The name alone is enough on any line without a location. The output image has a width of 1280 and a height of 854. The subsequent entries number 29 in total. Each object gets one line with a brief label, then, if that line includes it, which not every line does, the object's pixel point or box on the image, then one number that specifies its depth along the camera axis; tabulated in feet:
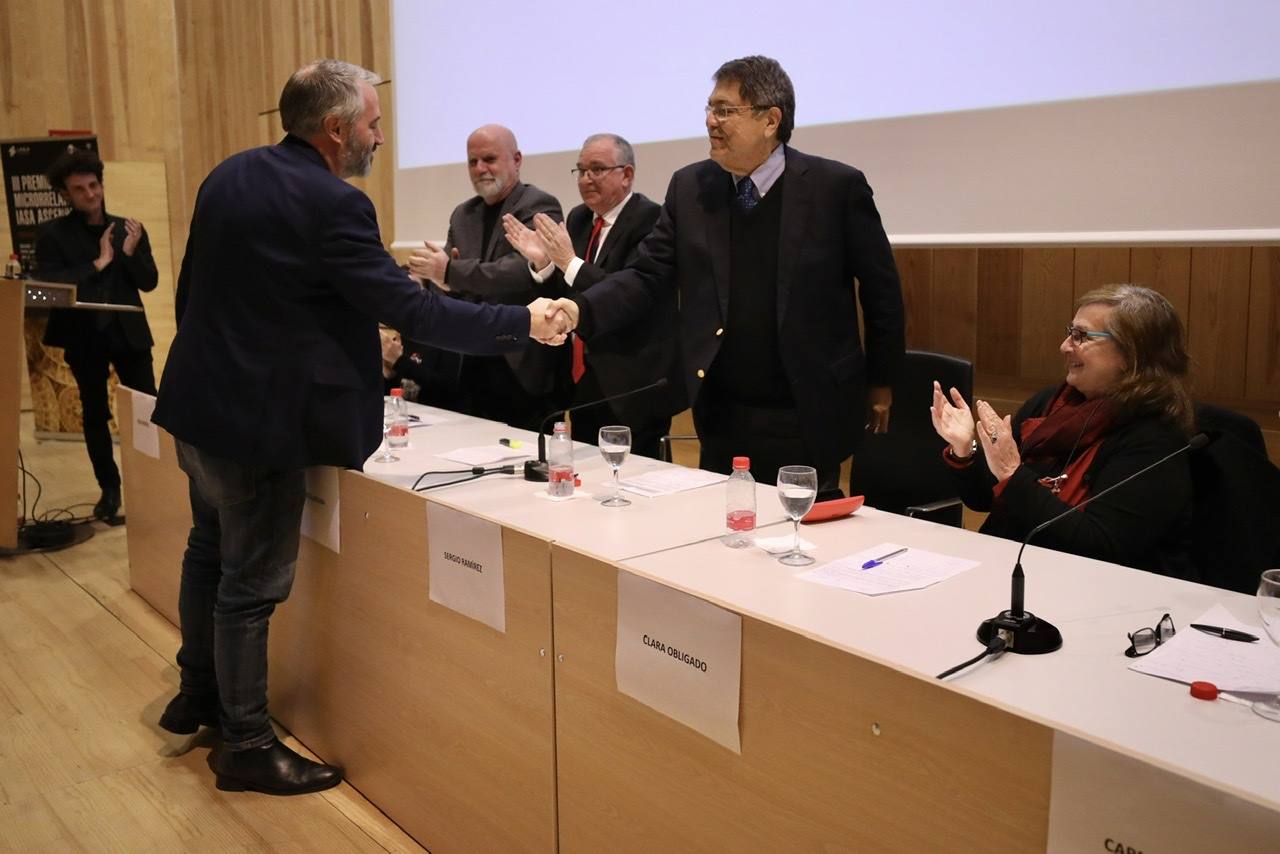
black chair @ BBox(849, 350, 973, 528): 9.69
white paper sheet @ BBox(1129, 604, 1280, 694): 4.20
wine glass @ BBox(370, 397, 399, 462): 8.58
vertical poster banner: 21.25
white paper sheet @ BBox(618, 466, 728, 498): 7.57
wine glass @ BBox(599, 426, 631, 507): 7.27
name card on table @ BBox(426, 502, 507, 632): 6.46
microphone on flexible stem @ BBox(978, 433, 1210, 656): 4.58
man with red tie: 10.55
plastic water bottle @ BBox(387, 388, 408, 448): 9.01
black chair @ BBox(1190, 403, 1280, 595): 6.30
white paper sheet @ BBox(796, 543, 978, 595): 5.43
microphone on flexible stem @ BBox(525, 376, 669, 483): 7.83
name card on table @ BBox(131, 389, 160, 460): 11.37
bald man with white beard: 11.15
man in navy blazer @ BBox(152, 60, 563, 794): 7.19
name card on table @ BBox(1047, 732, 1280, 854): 3.26
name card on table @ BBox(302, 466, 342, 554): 8.08
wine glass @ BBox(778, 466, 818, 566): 5.98
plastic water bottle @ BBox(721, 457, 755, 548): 6.25
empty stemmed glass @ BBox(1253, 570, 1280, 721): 4.25
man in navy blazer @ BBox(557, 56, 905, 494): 8.71
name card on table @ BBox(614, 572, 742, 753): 4.94
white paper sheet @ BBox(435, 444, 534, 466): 8.54
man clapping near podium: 15.15
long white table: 3.91
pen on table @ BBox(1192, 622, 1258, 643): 4.68
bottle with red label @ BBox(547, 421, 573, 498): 7.36
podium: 13.19
